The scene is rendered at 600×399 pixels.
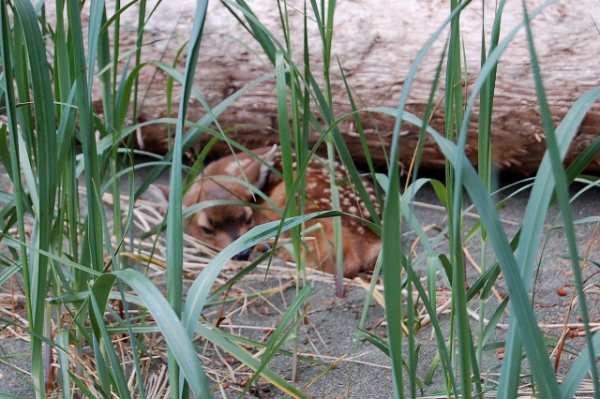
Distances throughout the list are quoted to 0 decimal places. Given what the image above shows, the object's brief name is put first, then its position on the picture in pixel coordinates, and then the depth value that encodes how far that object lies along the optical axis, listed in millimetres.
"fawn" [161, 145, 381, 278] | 4805
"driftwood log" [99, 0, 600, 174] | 4750
